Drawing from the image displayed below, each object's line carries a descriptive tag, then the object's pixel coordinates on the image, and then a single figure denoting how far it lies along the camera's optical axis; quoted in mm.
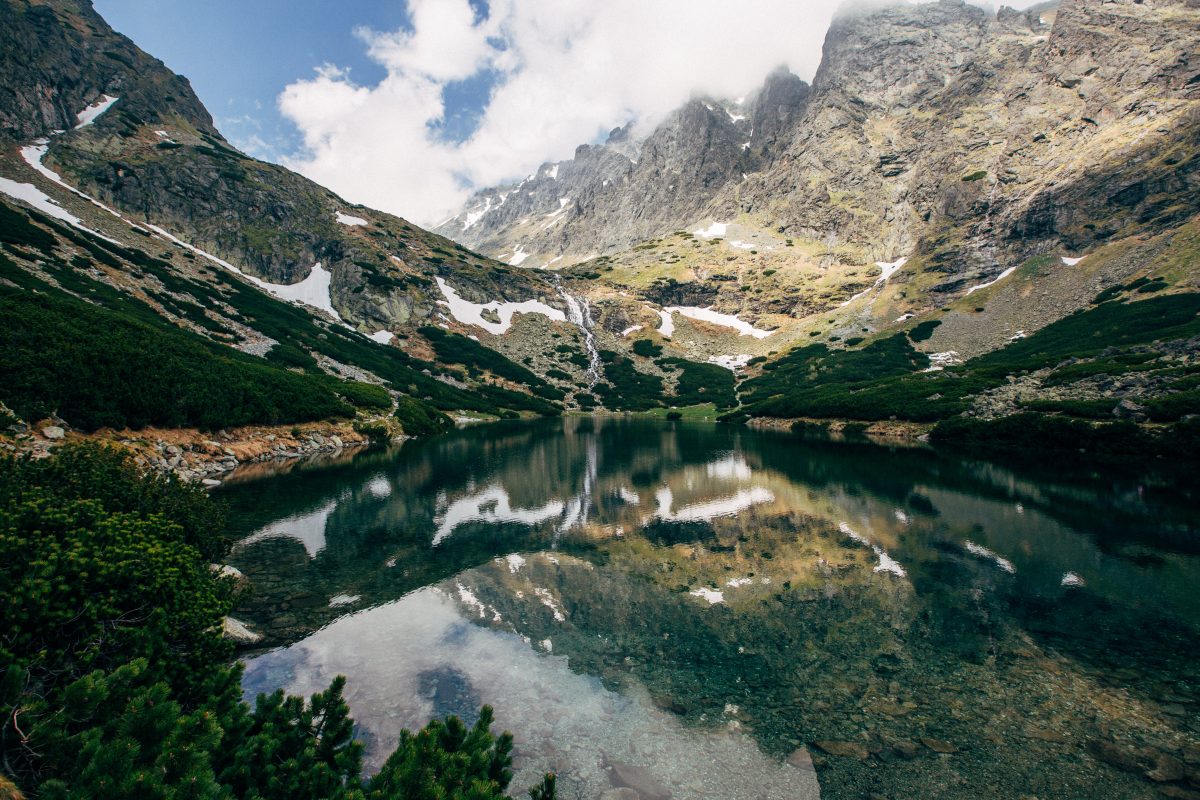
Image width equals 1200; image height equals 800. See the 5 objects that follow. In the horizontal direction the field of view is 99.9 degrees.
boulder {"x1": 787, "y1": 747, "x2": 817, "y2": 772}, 6792
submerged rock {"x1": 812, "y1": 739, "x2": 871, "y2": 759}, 7000
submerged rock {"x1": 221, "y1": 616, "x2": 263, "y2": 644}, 9453
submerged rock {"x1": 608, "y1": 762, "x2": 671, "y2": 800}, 6402
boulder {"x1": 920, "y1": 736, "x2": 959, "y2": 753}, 7020
